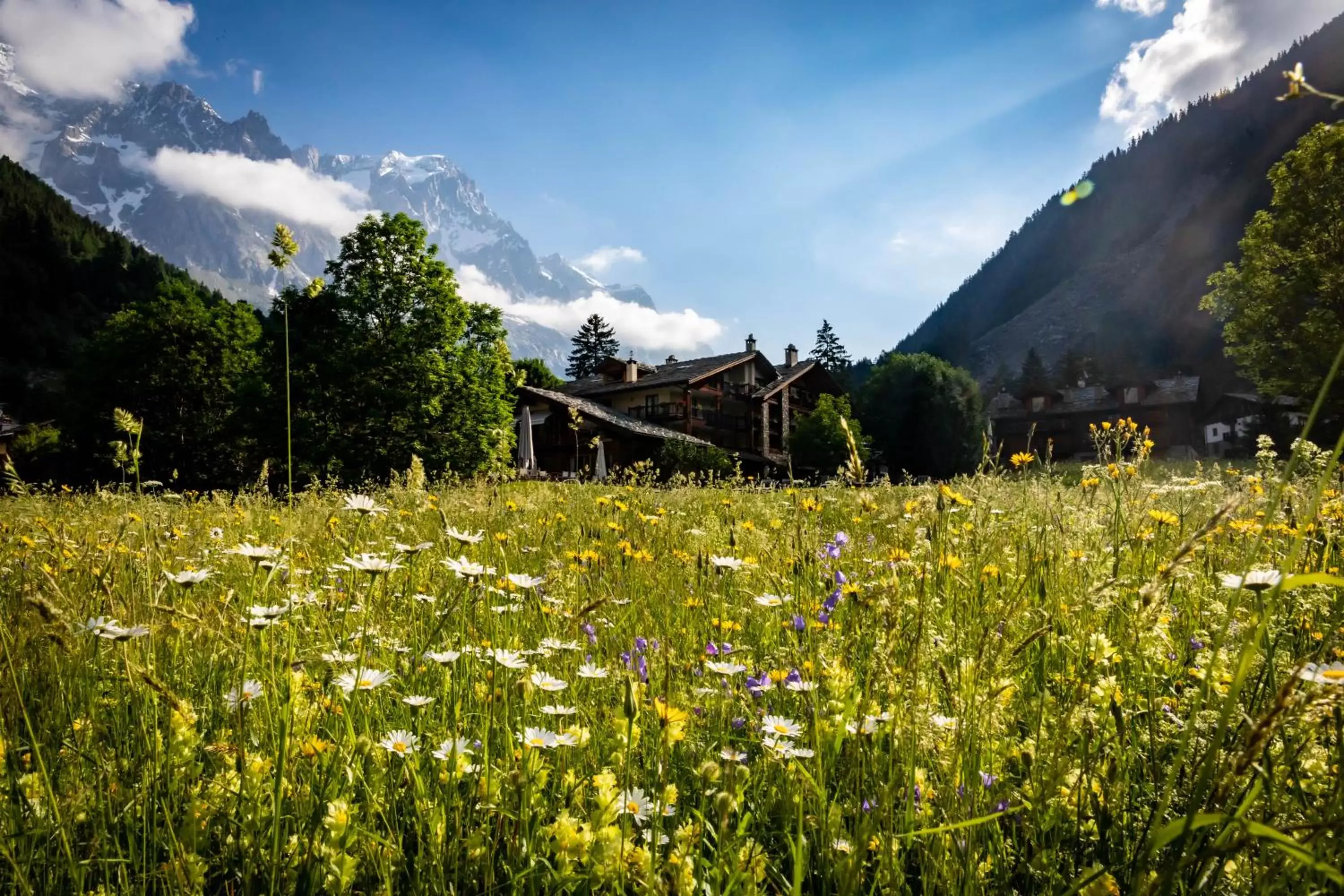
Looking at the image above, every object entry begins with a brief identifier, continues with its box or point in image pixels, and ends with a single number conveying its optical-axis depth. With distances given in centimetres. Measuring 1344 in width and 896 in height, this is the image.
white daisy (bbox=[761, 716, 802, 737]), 151
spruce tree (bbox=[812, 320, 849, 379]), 8888
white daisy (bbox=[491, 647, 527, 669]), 146
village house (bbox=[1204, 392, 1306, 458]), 5997
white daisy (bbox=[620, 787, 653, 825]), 128
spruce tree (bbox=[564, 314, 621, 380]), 8388
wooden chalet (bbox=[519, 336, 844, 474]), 4094
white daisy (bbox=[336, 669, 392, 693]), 147
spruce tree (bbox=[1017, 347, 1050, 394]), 8219
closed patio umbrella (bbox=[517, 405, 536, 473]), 2517
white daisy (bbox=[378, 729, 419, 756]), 145
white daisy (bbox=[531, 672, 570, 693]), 155
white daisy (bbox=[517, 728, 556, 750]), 148
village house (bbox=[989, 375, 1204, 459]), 7075
